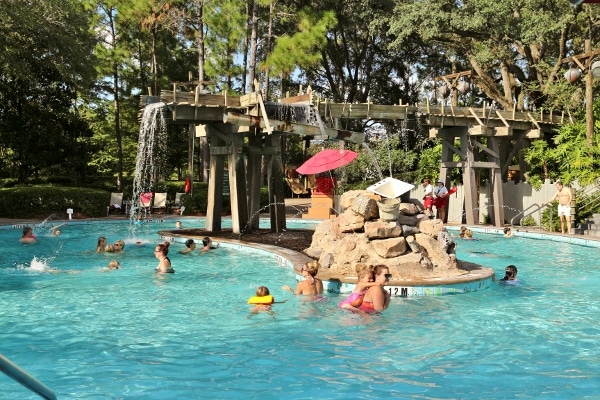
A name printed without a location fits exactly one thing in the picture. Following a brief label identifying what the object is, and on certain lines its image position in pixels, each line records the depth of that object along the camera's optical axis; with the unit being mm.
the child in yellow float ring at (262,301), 9602
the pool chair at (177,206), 29812
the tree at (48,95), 25328
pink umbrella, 24641
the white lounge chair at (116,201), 28812
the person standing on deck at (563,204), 19688
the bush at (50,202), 26562
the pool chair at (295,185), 42312
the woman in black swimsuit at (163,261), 13156
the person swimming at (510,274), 11883
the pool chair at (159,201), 29594
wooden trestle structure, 17250
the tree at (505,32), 24391
